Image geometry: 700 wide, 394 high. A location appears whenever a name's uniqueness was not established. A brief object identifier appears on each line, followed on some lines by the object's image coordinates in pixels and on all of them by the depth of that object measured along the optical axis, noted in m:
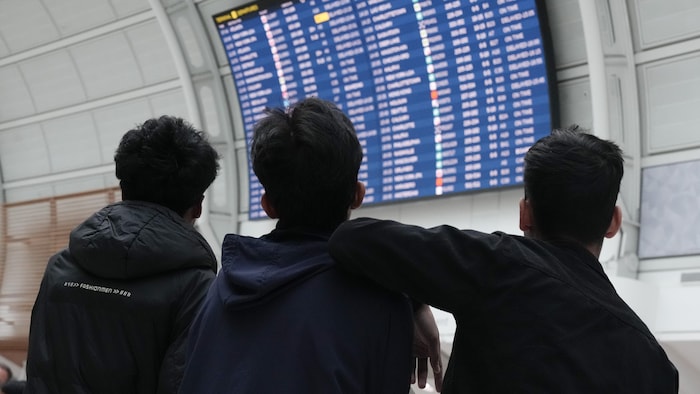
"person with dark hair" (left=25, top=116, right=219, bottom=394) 2.96
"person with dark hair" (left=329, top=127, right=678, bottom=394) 2.53
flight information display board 5.54
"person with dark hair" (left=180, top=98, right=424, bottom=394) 2.53
